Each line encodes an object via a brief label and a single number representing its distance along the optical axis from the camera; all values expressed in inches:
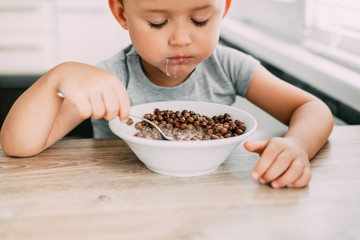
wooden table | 21.1
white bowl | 26.1
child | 28.8
